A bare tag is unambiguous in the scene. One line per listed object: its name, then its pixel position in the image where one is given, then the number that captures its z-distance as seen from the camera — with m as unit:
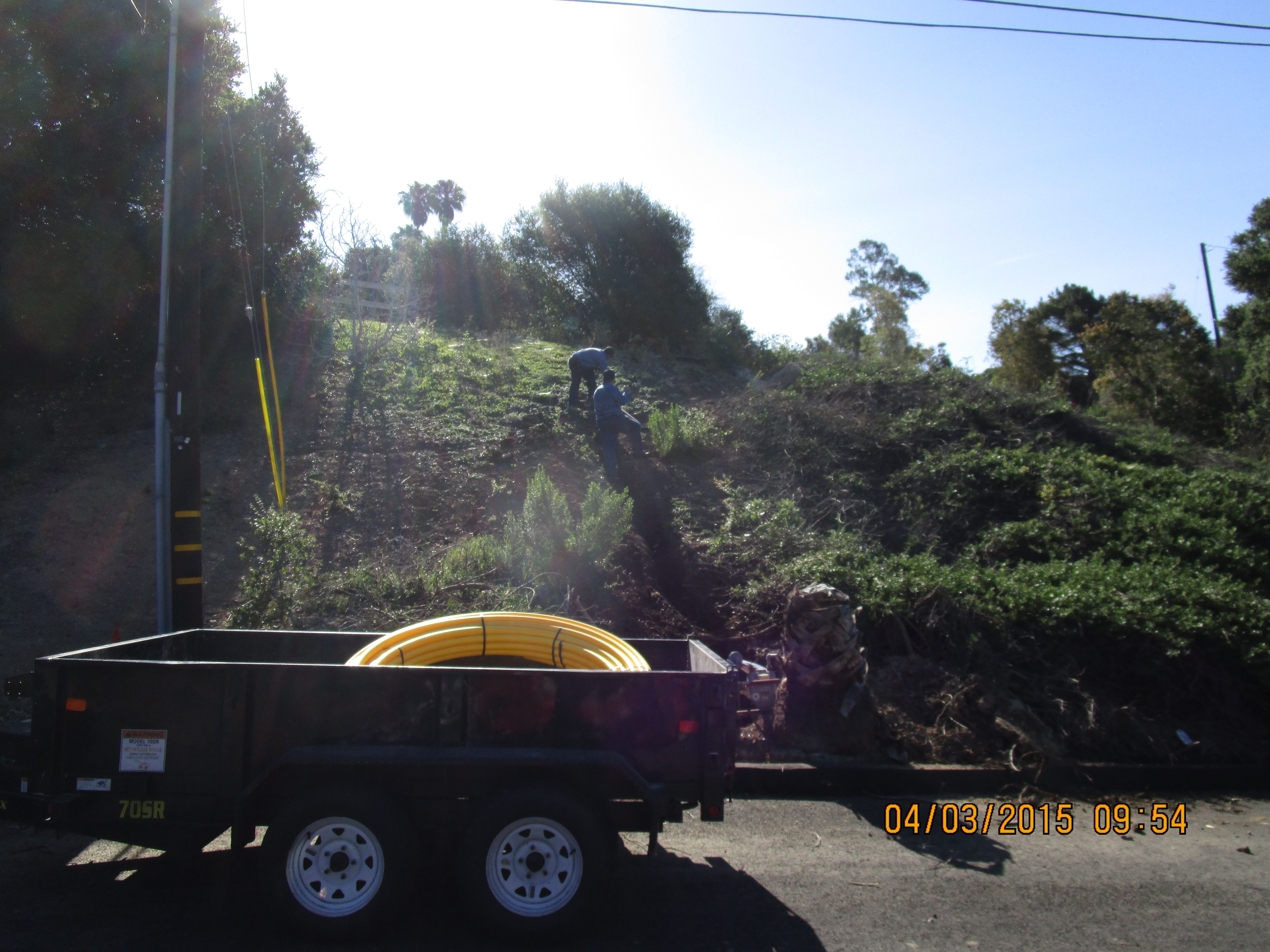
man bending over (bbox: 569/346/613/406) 14.09
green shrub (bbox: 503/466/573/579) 8.91
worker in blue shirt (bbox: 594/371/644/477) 11.80
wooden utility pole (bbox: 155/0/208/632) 6.71
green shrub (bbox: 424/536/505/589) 8.65
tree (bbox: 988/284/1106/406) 29.47
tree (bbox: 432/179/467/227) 52.81
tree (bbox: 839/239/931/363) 25.23
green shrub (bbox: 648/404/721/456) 12.62
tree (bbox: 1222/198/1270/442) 19.41
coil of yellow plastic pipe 4.57
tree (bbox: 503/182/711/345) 23.69
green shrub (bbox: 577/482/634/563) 9.07
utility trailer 3.74
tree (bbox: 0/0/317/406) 11.67
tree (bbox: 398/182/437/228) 53.09
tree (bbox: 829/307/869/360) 30.67
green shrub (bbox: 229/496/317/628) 8.03
